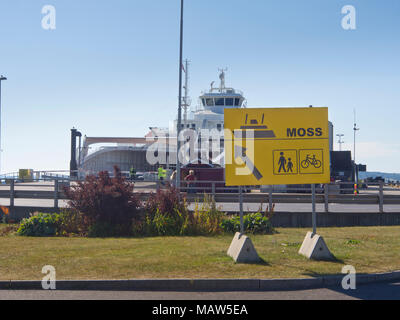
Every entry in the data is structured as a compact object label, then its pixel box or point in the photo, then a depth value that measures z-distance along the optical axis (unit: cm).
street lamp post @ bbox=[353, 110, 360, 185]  3985
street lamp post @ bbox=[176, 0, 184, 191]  1961
